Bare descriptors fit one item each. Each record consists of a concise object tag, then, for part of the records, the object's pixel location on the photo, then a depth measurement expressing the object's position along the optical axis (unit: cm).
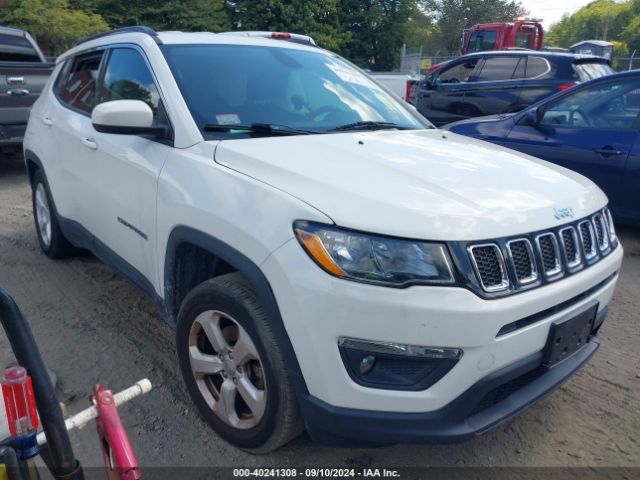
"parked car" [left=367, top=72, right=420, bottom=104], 1295
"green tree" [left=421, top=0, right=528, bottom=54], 5184
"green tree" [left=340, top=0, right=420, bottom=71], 3497
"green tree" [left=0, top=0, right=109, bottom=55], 1944
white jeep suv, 185
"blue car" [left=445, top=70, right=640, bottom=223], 493
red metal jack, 141
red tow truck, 1967
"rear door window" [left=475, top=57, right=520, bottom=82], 942
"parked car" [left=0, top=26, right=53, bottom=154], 710
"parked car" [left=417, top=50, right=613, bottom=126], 875
